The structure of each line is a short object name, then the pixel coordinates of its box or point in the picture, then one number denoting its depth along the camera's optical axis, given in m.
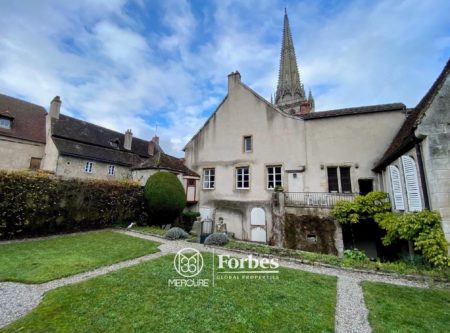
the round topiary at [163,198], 13.94
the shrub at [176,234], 10.58
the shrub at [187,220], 16.55
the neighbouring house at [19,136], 18.97
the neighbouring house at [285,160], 13.38
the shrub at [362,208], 10.90
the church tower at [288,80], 41.63
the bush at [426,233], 6.57
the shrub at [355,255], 7.60
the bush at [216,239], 9.54
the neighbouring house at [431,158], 6.96
